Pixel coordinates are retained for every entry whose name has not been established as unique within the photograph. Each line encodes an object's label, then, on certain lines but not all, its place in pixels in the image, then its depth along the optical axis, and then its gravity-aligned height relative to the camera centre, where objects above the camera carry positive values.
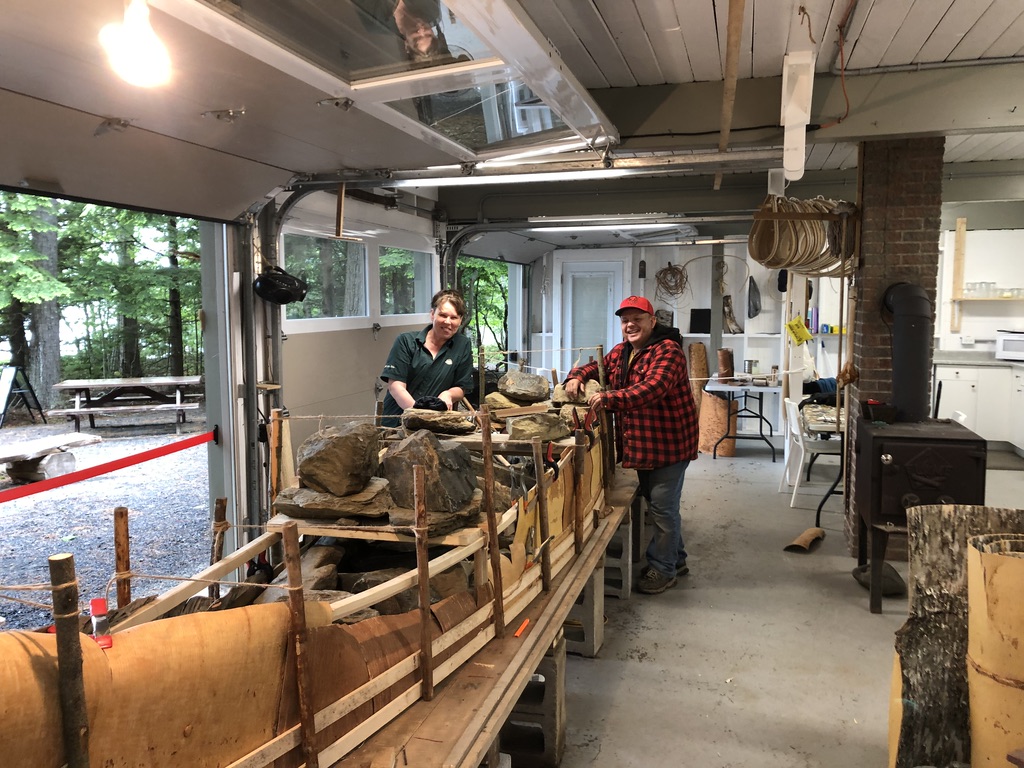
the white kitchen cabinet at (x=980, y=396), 8.87 -0.83
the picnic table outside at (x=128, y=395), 5.08 -0.51
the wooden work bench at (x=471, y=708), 1.83 -1.08
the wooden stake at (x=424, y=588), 2.07 -0.74
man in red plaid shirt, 4.32 -0.55
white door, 11.84 +0.35
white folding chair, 6.37 -1.04
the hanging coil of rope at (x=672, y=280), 10.98 +0.72
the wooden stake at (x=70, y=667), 1.30 -0.61
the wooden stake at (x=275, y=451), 2.84 -0.48
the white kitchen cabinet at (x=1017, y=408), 8.55 -0.94
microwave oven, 8.64 -0.21
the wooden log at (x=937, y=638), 2.40 -1.05
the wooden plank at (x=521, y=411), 3.79 -0.45
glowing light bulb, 1.70 +0.66
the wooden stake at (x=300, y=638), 1.68 -0.72
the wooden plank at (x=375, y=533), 2.42 -0.69
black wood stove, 4.09 -0.83
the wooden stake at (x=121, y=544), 1.85 -0.56
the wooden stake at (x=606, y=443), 4.57 -0.73
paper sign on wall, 6.25 -0.02
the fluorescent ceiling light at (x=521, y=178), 4.65 +0.98
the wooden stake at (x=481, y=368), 4.41 -0.25
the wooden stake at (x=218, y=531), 2.33 -0.65
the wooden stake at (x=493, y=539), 2.46 -0.71
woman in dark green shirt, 4.23 -0.19
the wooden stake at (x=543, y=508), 2.87 -0.72
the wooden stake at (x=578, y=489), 3.48 -0.77
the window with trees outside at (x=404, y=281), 6.79 +0.46
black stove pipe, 4.69 -0.15
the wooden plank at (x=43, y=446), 4.23 -0.74
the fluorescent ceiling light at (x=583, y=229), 7.82 +1.08
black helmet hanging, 4.69 +0.27
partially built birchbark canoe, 1.35 -0.82
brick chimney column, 4.89 +0.66
